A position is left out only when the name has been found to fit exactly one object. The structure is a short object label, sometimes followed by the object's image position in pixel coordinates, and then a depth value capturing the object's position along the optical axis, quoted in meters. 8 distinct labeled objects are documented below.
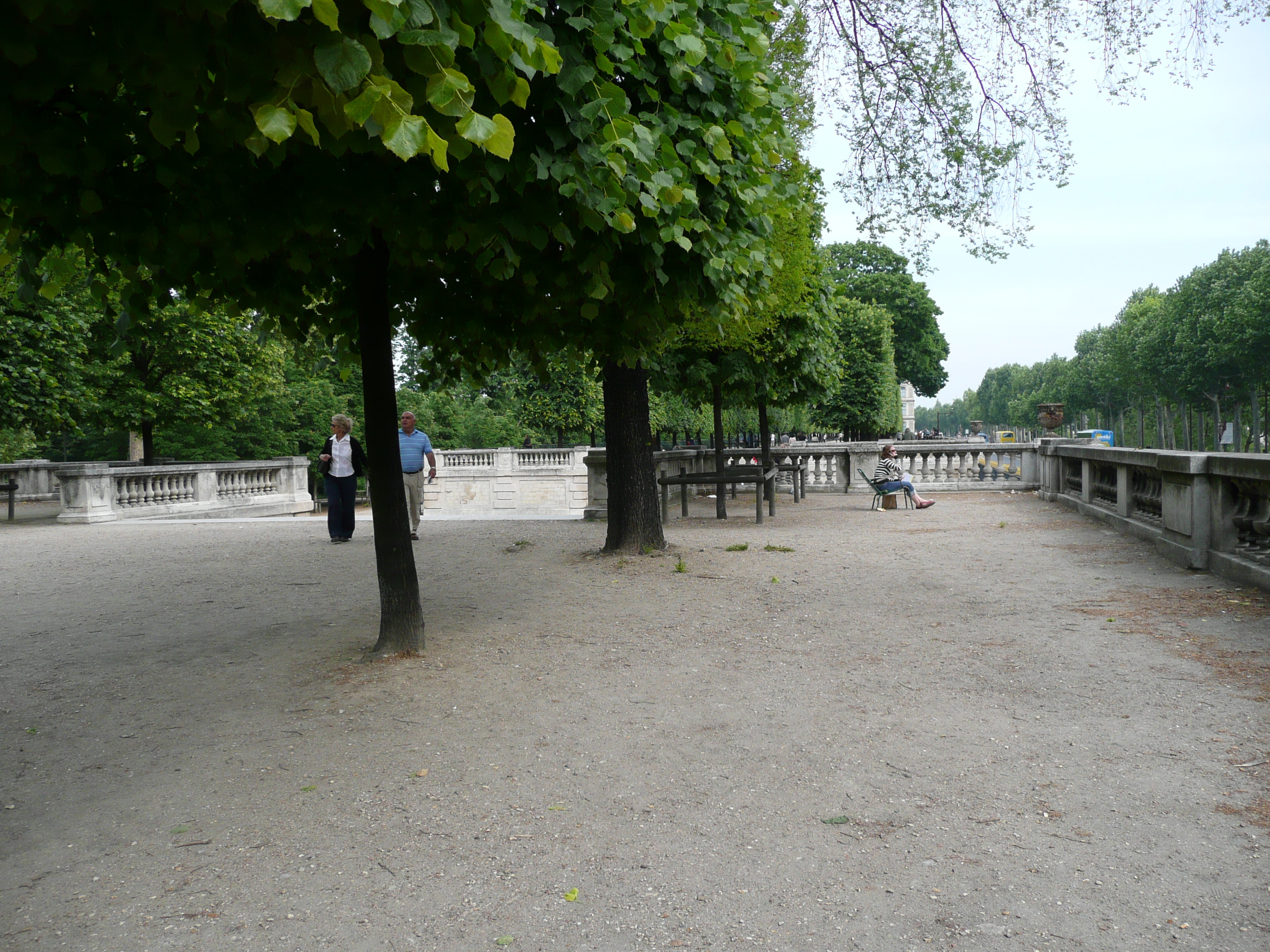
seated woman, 18.25
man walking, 13.58
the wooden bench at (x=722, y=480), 14.34
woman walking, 13.45
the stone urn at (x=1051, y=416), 24.44
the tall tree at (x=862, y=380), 46.03
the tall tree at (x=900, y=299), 67.00
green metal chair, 18.28
